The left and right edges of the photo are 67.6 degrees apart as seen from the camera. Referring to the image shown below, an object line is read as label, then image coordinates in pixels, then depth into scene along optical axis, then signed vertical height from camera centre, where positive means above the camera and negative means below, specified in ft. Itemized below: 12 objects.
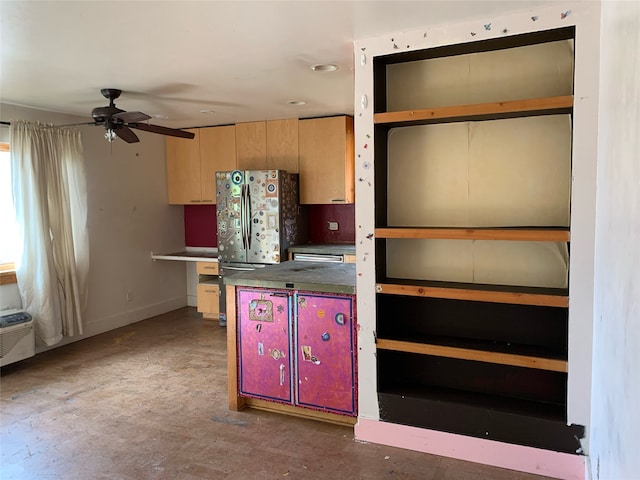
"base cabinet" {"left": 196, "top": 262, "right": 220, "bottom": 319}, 18.24 -3.02
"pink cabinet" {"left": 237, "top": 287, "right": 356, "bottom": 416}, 9.47 -2.82
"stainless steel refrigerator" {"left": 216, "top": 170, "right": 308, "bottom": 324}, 16.60 -0.19
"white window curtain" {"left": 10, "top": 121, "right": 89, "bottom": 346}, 13.87 -0.29
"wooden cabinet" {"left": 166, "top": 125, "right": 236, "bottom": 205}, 18.56 +2.04
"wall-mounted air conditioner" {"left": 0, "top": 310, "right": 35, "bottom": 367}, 12.98 -3.33
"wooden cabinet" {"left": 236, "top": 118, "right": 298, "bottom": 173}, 17.39 +2.50
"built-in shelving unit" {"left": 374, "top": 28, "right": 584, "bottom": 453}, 8.12 -0.47
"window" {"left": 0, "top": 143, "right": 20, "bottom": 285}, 14.34 +0.02
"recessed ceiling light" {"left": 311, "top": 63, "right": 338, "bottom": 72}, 10.44 +3.21
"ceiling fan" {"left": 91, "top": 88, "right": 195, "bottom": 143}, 11.09 +2.20
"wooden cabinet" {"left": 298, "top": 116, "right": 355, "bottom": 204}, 16.66 +1.82
